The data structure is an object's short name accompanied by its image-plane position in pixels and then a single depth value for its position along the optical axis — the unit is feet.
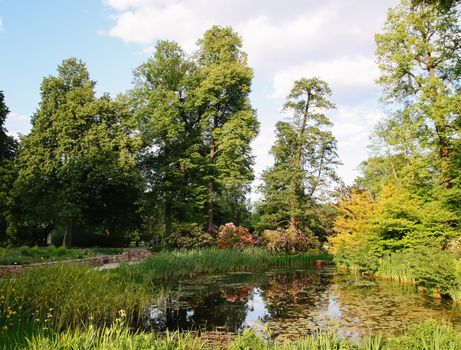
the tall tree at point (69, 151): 78.43
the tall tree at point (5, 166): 82.08
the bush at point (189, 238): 70.23
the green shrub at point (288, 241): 73.82
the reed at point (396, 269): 44.34
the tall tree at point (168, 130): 84.43
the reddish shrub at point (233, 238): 70.28
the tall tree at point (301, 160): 83.71
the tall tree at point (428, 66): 51.29
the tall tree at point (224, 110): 85.20
